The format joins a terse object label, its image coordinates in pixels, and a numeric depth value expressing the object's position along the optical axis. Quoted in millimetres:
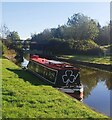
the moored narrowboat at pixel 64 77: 9267
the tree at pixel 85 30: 36897
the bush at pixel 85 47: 29271
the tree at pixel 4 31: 37800
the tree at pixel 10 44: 35890
